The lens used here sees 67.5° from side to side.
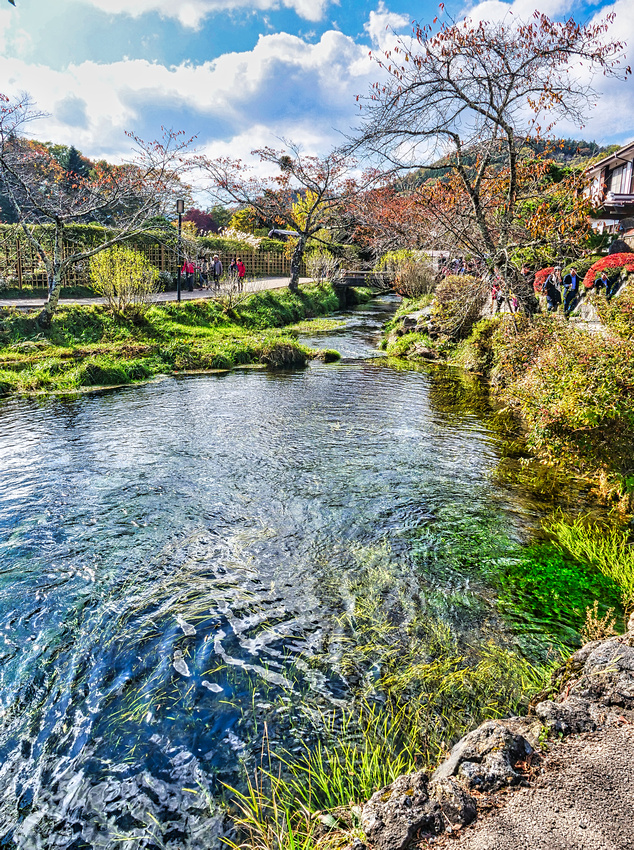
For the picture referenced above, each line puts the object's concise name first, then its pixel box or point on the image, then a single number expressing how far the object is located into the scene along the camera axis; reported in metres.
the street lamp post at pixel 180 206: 17.42
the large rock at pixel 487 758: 2.21
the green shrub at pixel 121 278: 14.91
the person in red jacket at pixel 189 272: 22.33
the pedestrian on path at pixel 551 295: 15.00
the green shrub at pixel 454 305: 15.02
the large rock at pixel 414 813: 2.01
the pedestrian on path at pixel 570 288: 15.07
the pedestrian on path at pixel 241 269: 21.86
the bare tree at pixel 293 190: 24.84
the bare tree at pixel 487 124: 9.28
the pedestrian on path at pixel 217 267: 23.78
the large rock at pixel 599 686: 2.60
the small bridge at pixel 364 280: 31.84
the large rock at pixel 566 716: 2.52
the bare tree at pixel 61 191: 12.34
